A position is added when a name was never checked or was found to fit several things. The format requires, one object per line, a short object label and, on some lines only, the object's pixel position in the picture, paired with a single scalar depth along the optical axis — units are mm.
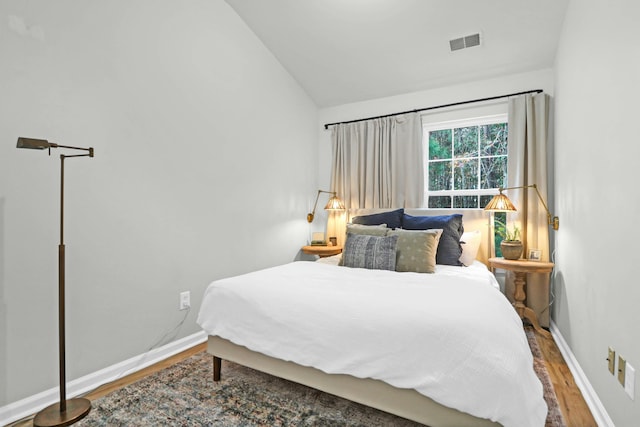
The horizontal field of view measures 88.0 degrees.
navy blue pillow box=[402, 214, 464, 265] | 2869
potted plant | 2934
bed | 1295
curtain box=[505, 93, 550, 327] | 3049
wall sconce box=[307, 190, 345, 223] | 4015
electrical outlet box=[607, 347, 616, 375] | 1489
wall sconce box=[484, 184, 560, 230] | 2957
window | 3463
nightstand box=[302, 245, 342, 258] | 3821
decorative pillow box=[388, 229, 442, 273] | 2512
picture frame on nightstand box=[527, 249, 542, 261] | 2992
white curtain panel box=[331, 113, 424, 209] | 3715
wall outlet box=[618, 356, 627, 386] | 1382
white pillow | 2972
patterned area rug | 1693
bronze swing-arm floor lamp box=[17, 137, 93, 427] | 1642
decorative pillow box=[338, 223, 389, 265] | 2844
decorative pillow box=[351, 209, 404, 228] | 3266
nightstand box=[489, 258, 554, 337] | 2766
